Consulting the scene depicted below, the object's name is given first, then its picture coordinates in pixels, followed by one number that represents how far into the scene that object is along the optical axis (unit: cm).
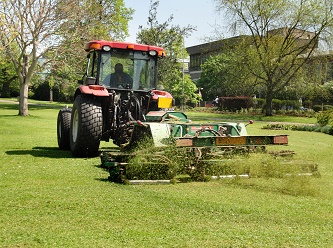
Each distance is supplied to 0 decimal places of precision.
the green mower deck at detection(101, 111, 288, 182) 825
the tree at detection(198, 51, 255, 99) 5562
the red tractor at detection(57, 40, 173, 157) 1084
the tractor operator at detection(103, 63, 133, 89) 1193
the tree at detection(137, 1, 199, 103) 4062
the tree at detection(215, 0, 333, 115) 3962
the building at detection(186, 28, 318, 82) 4109
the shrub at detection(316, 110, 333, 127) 2548
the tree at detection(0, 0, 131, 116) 2886
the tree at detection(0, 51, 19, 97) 6514
